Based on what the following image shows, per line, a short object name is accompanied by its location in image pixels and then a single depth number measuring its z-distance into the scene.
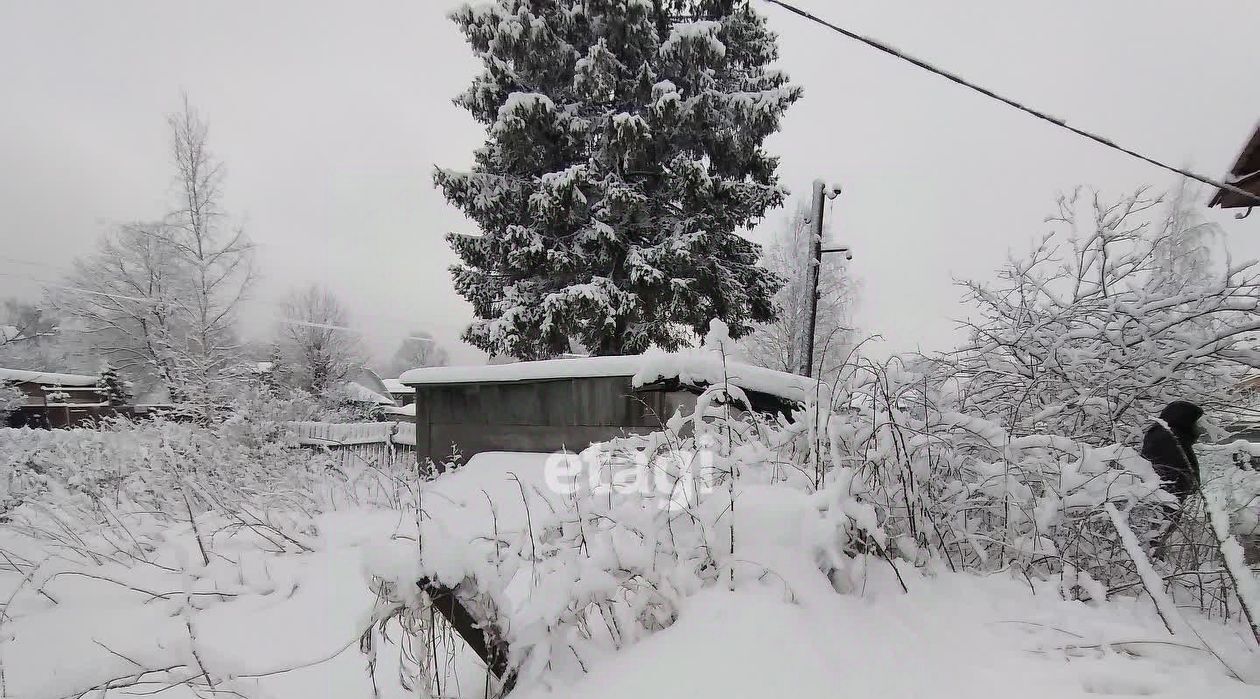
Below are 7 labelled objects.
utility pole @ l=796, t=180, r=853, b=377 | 9.48
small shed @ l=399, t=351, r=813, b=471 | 3.90
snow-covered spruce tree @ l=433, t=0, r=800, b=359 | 10.22
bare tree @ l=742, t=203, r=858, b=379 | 18.41
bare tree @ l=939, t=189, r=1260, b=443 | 2.33
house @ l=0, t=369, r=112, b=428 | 17.35
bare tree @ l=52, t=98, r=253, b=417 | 14.46
